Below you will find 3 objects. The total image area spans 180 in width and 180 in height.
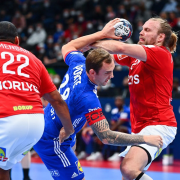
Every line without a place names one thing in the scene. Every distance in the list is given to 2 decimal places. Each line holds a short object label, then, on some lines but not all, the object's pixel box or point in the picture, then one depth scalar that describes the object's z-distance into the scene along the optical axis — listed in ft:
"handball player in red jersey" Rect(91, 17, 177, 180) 24.32
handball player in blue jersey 21.97
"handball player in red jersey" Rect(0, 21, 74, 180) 19.65
